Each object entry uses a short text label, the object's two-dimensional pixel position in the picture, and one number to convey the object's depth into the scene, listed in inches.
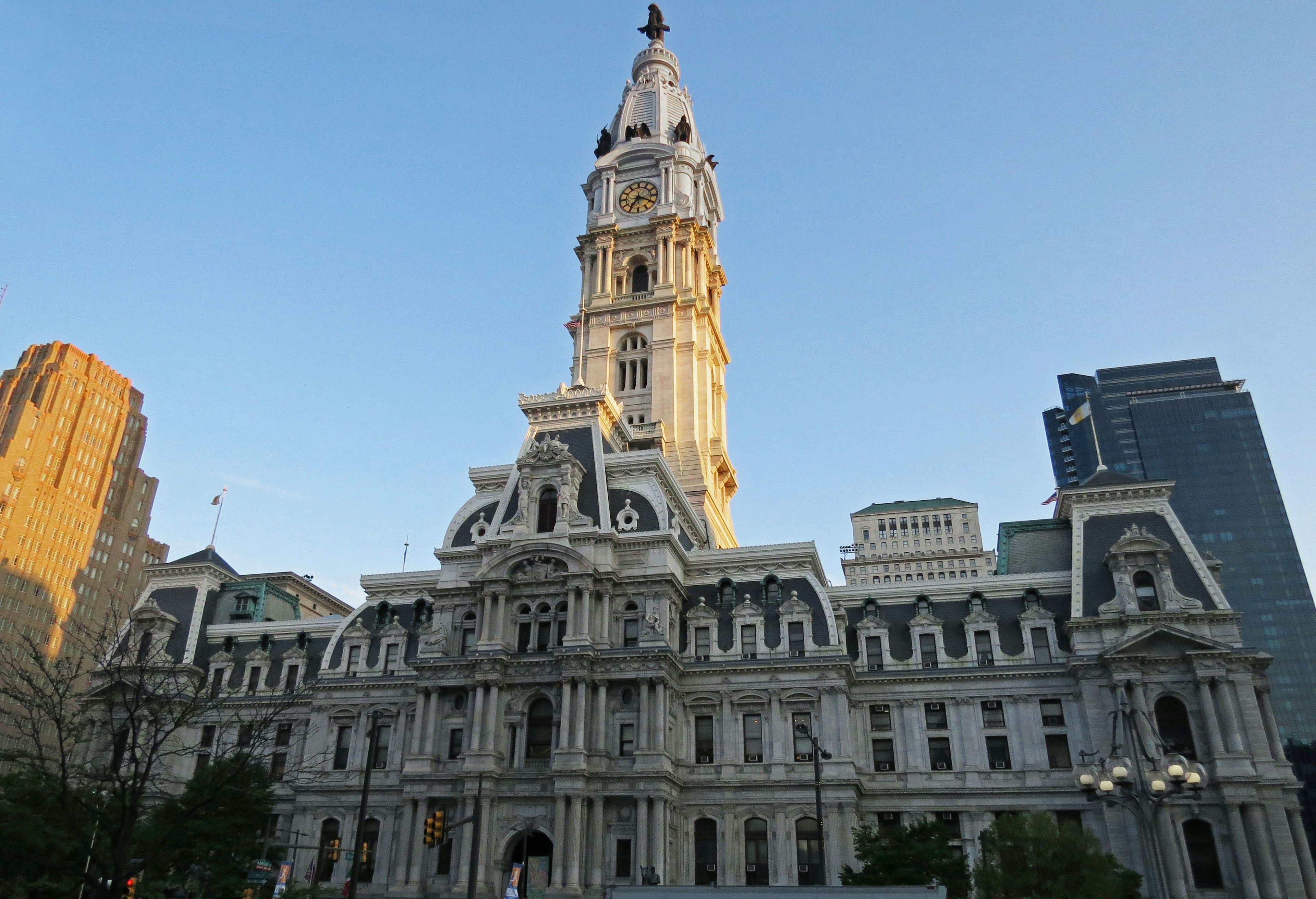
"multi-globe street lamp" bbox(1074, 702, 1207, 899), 1235.2
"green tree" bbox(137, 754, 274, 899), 1792.6
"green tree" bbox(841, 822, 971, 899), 1774.1
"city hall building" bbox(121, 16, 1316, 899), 2145.7
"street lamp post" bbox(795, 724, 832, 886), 1643.3
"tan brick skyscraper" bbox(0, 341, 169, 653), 4571.9
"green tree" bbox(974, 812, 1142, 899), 1526.8
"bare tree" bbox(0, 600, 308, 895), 1041.5
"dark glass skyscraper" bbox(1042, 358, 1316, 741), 5580.7
